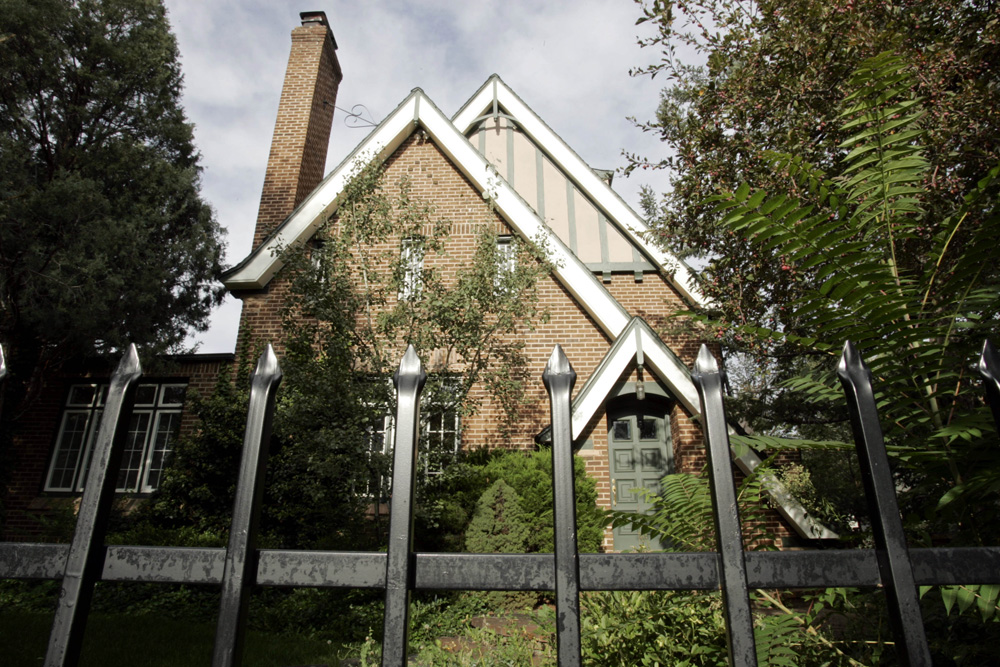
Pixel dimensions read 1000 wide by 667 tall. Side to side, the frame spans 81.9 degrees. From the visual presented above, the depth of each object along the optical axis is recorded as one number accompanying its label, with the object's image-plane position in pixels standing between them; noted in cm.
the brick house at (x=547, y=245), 900
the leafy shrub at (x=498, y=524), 765
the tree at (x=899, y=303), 173
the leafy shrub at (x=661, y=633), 343
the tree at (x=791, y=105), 564
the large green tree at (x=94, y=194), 1147
